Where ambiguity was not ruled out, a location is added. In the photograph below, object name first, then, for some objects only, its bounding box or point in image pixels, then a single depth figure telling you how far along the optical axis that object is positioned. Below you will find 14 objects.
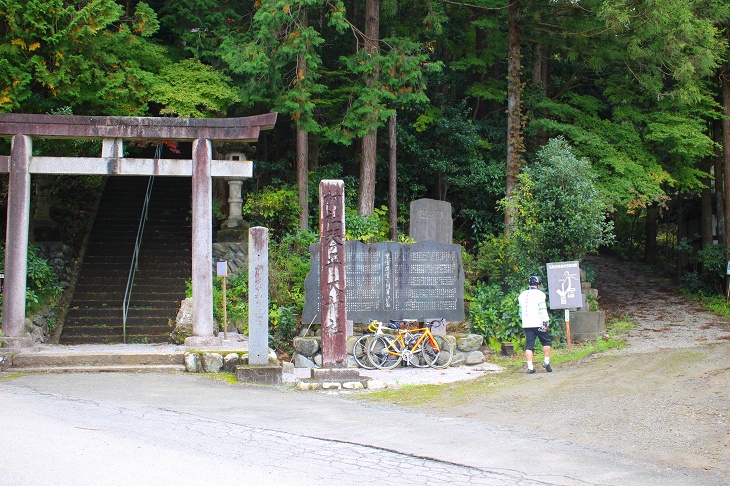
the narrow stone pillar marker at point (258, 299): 11.23
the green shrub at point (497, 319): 14.48
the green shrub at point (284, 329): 14.64
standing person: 11.85
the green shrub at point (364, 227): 17.64
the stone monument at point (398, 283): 13.53
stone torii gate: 12.88
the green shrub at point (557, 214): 14.79
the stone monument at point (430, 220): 16.61
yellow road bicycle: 13.06
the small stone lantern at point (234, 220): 18.23
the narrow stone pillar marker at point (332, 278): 11.41
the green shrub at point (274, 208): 18.39
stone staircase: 15.52
